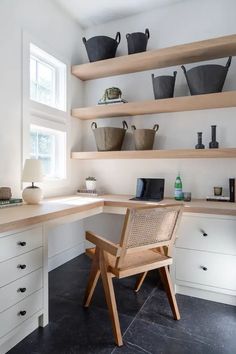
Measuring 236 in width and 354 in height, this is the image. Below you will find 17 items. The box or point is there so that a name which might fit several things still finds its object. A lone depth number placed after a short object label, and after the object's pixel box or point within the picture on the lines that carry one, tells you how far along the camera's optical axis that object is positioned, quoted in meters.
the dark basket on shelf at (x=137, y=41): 2.51
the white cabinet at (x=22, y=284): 1.34
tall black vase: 2.32
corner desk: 1.38
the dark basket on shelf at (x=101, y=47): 2.61
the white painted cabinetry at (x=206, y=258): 1.89
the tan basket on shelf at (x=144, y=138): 2.52
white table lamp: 2.00
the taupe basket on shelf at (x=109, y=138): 2.63
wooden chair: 1.46
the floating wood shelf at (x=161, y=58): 2.20
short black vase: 2.38
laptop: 2.51
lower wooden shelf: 2.22
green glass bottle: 2.42
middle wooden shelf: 2.20
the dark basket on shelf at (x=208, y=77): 2.20
